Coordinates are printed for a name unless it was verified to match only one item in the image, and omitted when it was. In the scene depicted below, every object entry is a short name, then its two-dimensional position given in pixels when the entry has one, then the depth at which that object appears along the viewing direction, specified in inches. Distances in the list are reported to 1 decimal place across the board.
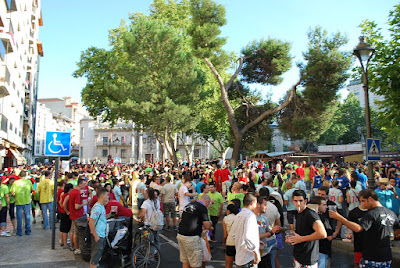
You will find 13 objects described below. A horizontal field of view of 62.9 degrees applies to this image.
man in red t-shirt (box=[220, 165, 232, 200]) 534.0
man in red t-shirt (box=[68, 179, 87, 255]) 294.7
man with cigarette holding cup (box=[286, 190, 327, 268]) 154.3
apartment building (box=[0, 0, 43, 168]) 780.0
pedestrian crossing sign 345.1
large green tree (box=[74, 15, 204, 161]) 892.6
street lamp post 351.1
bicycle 242.4
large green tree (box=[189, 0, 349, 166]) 755.4
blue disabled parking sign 314.8
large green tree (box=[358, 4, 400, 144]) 413.1
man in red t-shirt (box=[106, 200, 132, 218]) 263.5
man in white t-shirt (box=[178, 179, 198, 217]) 356.0
